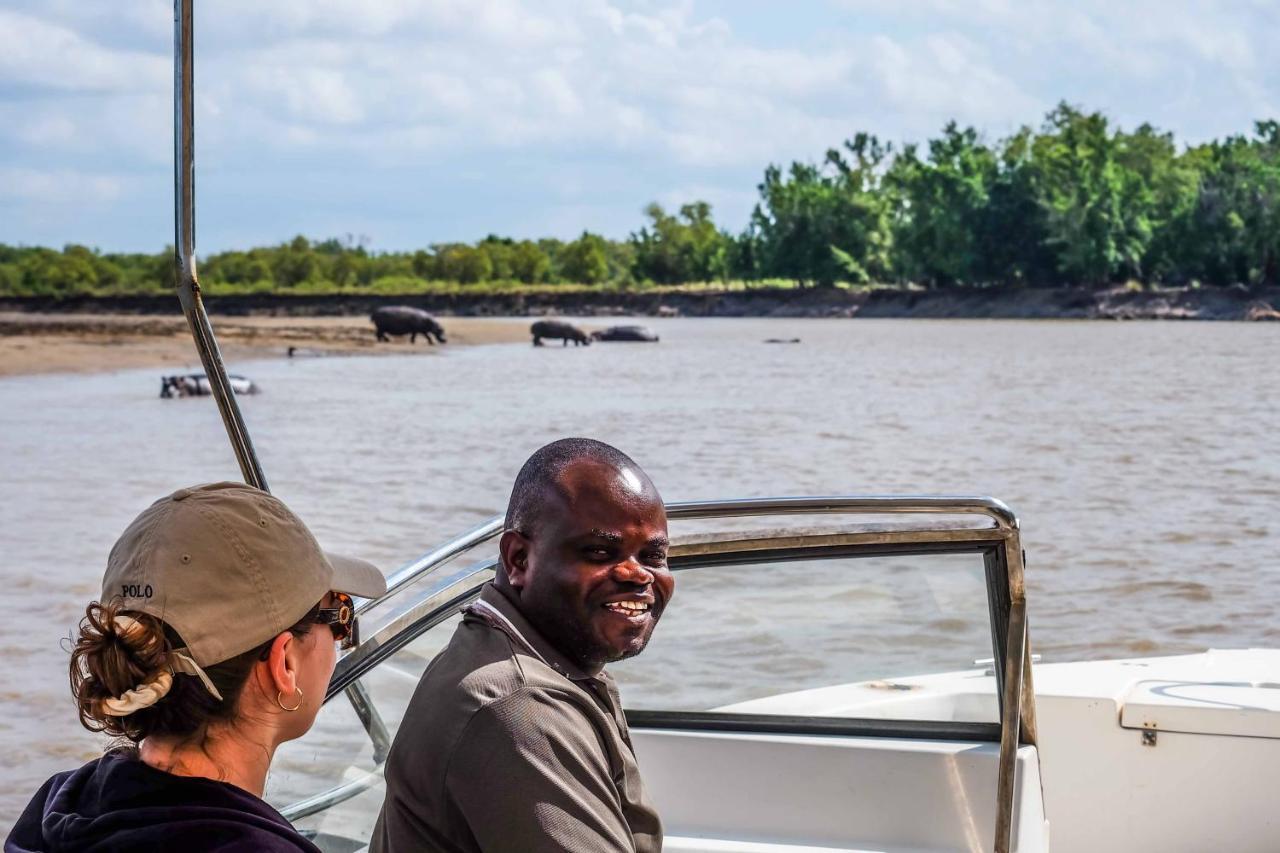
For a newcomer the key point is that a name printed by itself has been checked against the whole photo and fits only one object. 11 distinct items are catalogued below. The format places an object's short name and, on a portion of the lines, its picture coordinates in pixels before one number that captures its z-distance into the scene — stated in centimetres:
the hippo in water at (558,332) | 6644
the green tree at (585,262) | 12812
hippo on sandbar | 6141
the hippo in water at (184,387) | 3269
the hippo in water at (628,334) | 7156
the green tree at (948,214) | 9462
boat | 267
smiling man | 174
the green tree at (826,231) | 10844
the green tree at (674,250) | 12612
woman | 142
